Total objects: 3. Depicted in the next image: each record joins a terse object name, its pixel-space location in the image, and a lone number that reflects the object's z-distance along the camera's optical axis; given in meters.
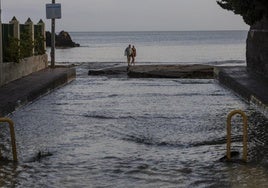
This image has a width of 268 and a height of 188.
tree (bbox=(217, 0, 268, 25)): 22.33
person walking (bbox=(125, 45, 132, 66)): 40.16
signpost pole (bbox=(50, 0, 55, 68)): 33.44
